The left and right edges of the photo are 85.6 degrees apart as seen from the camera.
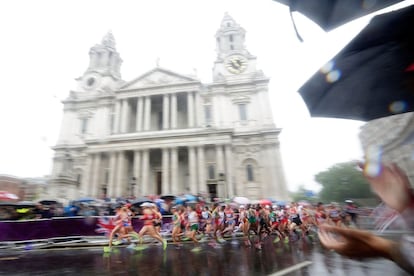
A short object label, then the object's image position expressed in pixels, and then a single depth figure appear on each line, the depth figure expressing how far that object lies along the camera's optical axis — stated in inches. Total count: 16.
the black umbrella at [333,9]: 71.7
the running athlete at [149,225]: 333.7
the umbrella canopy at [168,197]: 778.2
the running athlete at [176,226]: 380.5
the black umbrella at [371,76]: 72.8
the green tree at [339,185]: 1603.1
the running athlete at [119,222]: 354.9
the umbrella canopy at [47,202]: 629.9
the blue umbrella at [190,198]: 679.7
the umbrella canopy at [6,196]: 573.9
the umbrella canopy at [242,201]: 613.9
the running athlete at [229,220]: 458.2
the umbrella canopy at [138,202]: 619.0
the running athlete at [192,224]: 384.2
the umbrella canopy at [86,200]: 658.1
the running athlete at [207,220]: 428.4
